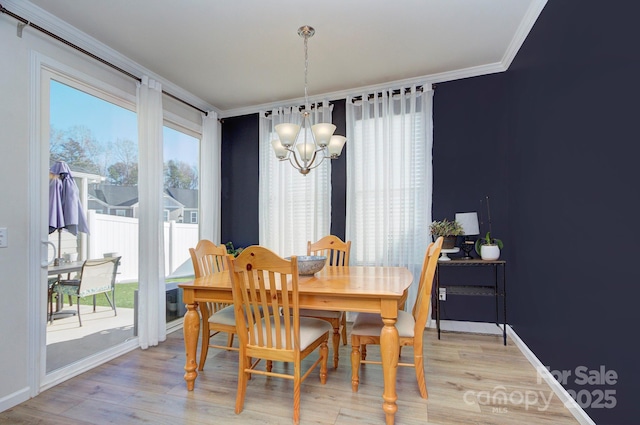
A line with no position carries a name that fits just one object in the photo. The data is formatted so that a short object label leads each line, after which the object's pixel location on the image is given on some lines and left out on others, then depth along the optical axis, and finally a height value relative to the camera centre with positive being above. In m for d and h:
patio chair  2.59 -0.58
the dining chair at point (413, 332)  1.97 -0.77
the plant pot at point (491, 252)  3.06 -0.38
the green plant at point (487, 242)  3.13 -0.29
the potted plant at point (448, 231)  3.18 -0.18
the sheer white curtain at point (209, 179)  4.03 +0.44
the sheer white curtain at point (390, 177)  3.47 +0.40
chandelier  2.34 +0.54
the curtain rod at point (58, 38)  2.13 +1.31
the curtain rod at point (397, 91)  3.50 +1.35
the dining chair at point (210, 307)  2.38 -0.77
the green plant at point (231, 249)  4.21 -0.47
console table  3.01 -0.75
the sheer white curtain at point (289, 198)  3.86 +0.19
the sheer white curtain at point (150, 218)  3.05 -0.04
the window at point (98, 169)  2.52 +0.40
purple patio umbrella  2.47 +0.09
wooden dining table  1.82 -0.52
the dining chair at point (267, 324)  1.76 -0.65
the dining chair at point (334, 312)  2.61 -0.81
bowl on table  2.33 -0.38
